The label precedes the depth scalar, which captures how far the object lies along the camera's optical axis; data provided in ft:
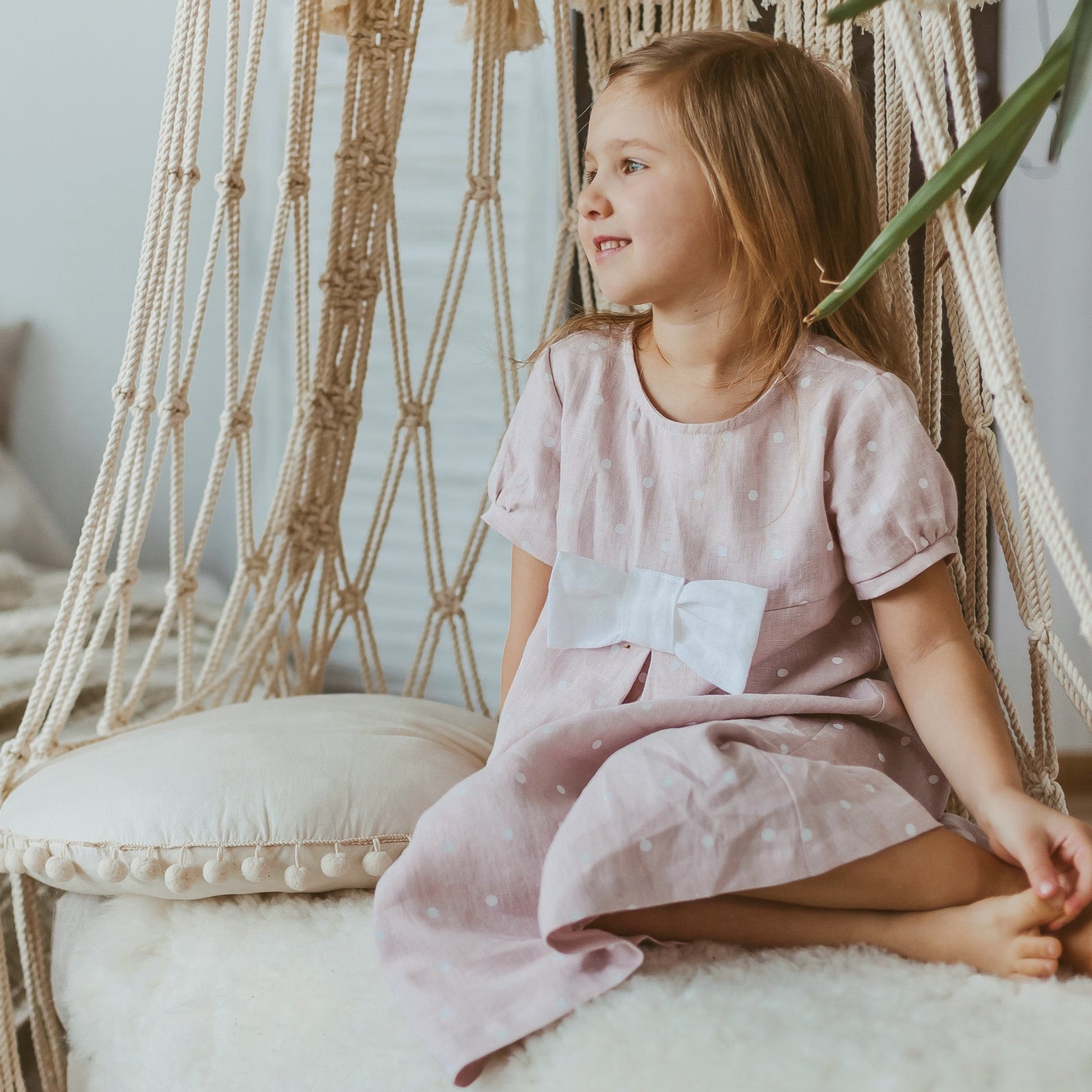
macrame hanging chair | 2.89
